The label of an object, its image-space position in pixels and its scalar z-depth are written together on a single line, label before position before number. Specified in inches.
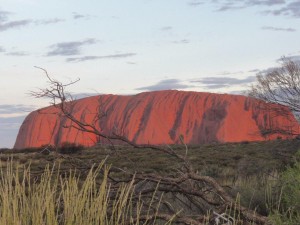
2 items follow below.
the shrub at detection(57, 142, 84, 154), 1645.9
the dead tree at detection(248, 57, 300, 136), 890.6
